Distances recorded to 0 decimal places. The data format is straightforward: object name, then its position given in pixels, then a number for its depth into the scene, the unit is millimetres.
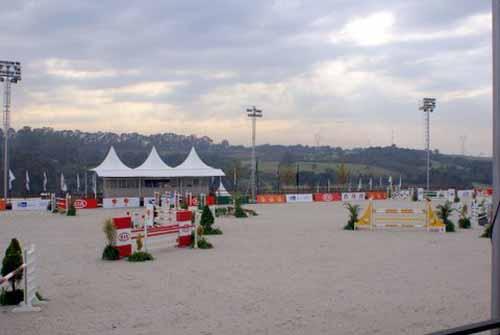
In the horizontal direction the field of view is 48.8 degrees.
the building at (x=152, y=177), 45562
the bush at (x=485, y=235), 19211
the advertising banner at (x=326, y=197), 49250
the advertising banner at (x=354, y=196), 51231
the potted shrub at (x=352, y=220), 22328
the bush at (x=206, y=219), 20438
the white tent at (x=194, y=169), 47638
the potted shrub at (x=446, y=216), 21906
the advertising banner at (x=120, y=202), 39469
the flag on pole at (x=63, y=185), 45550
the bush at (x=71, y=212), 30953
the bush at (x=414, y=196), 47812
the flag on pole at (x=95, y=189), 45512
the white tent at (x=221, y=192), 48125
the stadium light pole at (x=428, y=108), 53031
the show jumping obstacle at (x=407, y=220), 21719
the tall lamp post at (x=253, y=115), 47250
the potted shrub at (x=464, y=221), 23531
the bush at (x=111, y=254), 13867
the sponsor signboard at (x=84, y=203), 37419
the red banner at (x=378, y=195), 52181
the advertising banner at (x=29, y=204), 36688
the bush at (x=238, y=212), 29162
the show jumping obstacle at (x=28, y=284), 8414
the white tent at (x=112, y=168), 44562
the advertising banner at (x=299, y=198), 47906
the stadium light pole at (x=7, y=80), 34844
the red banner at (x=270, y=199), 46291
